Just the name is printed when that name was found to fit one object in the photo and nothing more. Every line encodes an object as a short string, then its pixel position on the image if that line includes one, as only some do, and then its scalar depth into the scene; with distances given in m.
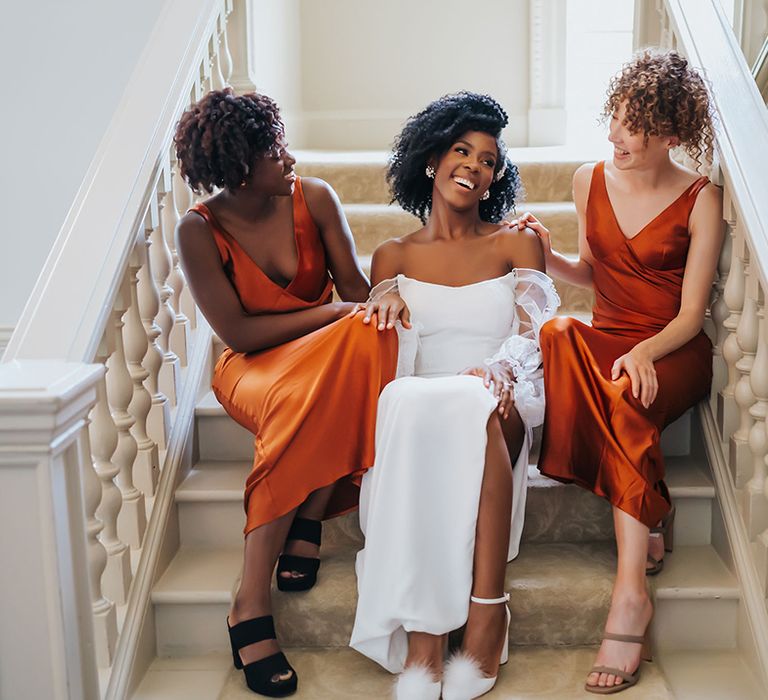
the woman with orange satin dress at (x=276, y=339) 2.16
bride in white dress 2.03
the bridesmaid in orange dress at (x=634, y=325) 2.13
